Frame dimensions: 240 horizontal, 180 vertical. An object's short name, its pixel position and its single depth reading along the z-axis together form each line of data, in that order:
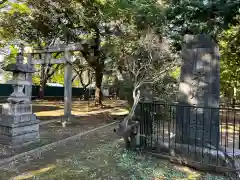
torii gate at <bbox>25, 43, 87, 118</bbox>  8.80
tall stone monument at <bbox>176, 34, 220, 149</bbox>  4.45
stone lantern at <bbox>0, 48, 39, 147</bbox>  5.38
